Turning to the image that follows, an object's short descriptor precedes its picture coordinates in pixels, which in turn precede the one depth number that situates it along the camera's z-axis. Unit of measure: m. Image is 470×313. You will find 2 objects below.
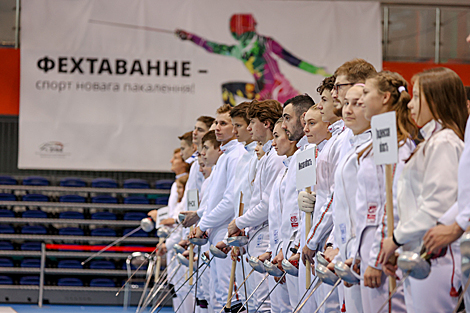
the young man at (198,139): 12.16
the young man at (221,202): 9.44
